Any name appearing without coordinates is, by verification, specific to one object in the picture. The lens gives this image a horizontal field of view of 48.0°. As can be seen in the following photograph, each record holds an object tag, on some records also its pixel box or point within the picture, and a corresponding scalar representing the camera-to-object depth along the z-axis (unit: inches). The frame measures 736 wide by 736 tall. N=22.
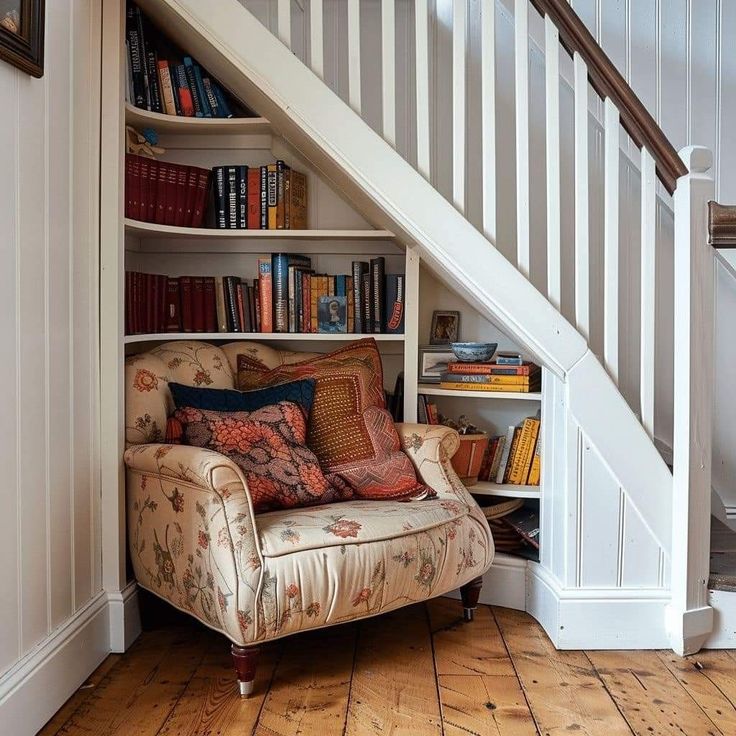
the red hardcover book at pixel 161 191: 100.9
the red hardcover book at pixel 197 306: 109.0
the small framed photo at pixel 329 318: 110.4
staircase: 87.8
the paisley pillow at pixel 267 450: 87.9
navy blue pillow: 93.7
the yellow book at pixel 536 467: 106.6
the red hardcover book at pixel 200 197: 105.8
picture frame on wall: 64.4
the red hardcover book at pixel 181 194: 103.3
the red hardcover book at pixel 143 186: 98.0
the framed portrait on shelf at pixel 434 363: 114.3
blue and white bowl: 107.3
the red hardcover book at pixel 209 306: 109.4
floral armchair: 75.4
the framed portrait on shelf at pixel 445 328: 117.3
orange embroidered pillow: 95.0
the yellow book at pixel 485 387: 104.6
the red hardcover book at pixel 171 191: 102.0
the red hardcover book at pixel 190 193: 104.5
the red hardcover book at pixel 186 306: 108.9
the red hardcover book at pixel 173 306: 107.8
